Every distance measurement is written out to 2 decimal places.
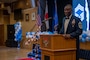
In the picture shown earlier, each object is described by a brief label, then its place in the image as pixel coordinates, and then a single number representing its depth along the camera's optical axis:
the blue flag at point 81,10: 6.91
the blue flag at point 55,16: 8.68
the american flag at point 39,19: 8.90
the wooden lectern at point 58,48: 2.71
